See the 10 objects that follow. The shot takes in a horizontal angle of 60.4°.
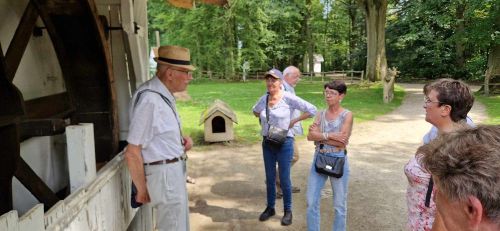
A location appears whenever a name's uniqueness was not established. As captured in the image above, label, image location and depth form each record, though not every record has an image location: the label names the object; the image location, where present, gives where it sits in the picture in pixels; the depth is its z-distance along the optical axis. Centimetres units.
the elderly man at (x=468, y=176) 114
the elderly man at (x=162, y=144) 300
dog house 934
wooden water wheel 232
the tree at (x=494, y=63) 1756
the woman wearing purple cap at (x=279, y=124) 480
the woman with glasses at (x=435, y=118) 274
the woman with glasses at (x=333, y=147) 402
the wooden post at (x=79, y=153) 264
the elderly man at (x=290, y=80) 563
